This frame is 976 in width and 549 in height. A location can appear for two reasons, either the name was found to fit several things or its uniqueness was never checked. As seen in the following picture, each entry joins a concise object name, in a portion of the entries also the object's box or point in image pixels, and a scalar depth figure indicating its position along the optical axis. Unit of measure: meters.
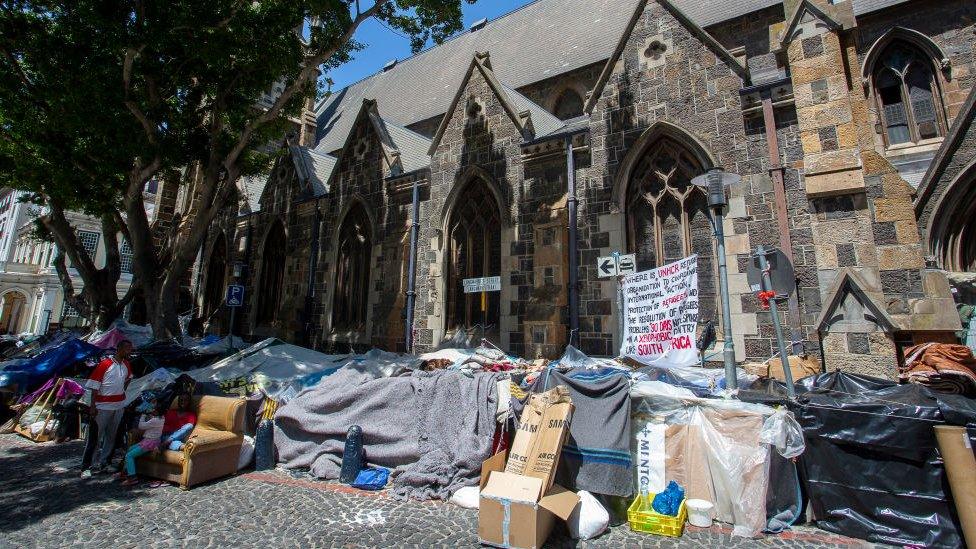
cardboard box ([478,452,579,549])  4.40
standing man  7.27
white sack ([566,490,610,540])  4.74
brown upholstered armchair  6.39
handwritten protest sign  6.66
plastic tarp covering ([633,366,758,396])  6.76
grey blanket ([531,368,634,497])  5.26
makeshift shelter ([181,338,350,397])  9.66
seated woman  6.71
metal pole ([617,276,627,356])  9.07
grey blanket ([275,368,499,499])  6.24
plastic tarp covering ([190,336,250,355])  13.44
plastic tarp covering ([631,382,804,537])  4.88
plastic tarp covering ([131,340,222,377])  11.82
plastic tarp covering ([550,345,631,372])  8.08
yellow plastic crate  4.71
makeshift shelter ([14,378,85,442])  9.27
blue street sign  15.40
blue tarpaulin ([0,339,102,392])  10.60
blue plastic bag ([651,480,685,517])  4.96
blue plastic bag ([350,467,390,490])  6.33
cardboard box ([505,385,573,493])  5.04
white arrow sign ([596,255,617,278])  9.30
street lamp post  6.23
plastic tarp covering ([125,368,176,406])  9.26
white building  40.25
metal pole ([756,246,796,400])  5.85
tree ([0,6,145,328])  11.38
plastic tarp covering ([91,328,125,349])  13.68
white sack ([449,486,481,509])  5.62
